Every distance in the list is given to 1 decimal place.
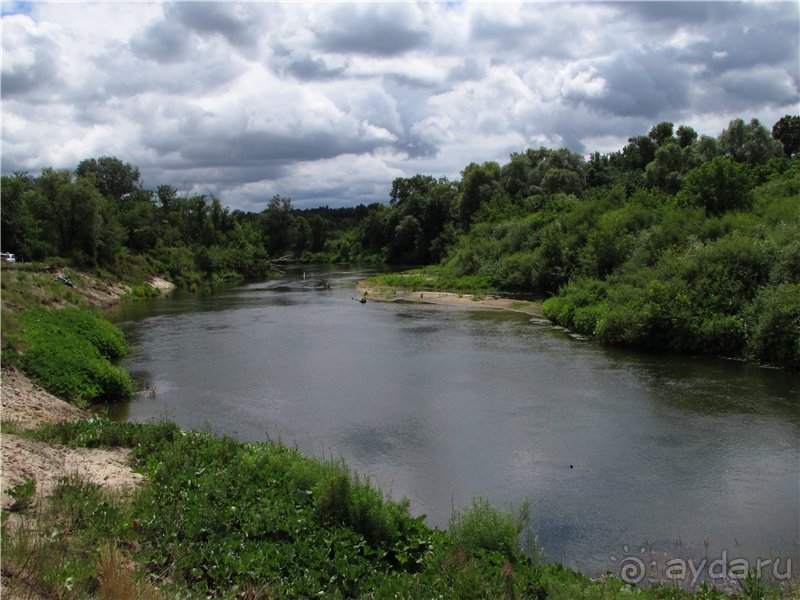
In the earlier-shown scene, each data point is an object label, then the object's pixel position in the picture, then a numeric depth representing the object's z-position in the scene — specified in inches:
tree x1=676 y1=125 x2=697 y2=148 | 3732.8
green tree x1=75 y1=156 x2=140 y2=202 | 4426.7
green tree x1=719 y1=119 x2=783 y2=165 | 2979.8
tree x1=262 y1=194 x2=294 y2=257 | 6112.2
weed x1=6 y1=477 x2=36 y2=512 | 398.6
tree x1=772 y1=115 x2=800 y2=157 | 3599.9
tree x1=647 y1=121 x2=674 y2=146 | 3956.7
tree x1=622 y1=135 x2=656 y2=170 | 3848.4
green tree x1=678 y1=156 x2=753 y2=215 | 1683.1
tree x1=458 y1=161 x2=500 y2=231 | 3826.3
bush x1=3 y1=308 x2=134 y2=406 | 864.9
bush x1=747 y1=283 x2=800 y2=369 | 1004.6
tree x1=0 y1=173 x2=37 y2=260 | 2333.9
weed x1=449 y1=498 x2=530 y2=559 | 428.8
